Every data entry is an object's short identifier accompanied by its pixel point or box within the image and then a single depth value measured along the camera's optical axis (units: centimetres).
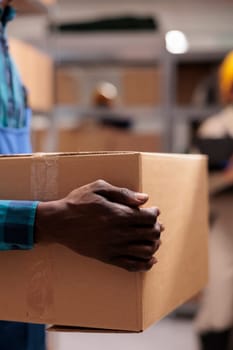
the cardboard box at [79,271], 91
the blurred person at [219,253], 270
